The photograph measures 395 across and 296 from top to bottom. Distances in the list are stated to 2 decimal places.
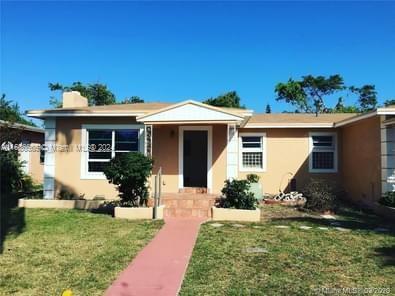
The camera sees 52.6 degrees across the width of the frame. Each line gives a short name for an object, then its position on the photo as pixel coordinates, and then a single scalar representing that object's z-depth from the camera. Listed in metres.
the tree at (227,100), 40.55
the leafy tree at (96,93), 45.06
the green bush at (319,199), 12.58
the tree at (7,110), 18.38
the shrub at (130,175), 11.40
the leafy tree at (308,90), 45.96
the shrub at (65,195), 14.34
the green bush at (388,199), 11.86
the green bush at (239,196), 11.44
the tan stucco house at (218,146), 13.12
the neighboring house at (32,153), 20.75
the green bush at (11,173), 16.45
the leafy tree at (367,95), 48.97
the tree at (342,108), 42.05
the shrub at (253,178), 15.74
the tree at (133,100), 45.91
